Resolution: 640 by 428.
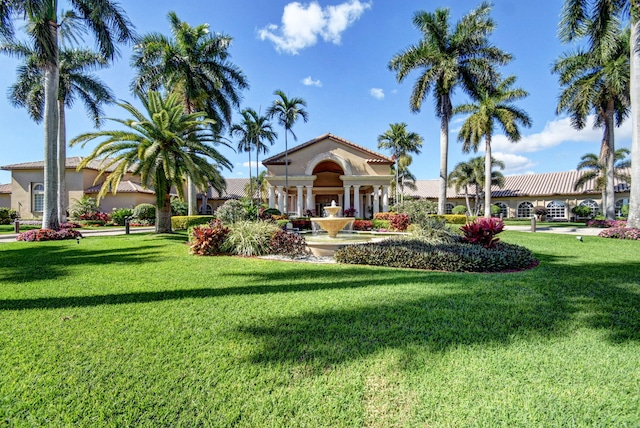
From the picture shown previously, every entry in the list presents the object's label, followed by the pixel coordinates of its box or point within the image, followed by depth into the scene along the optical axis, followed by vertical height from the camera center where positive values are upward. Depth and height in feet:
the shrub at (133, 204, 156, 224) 83.06 +0.59
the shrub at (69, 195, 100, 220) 87.94 +1.97
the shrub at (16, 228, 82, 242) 43.52 -3.14
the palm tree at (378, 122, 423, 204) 122.02 +29.81
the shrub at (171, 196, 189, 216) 94.32 +1.91
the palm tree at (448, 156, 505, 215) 132.67 +16.94
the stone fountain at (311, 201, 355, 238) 39.33 -1.21
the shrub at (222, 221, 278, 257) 31.94 -2.92
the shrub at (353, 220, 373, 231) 65.00 -2.67
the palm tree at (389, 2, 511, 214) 69.36 +37.64
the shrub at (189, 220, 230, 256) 31.50 -2.81
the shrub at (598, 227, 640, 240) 44.86 -3.37
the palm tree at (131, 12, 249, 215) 67.15 +35.24
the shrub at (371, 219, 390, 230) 62.54 -2.41
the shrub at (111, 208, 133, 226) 83.61 -0.49
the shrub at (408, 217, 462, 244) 33.16 -2.43
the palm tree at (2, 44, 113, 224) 72.18 +32.63
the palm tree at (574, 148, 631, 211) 106.11 +16.73
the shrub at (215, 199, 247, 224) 42.57 +0.10
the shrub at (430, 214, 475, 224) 68.74 -1.53
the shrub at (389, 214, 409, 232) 58.44 -1.86
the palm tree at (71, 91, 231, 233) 45.93 +10.42
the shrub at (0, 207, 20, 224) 85.06 -0.06
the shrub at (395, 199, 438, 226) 49.77 +0.88
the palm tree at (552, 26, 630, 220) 62.80 +27.19
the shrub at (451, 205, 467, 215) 127.77 +1.06
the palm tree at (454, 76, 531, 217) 81.20 +26.91
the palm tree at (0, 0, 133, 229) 38.58 +26.17
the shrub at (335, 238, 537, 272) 23.93 -3.74
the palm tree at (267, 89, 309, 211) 84.74 +29.56
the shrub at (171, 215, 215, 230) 62.80 -1.52
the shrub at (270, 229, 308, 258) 31.96 -3.37
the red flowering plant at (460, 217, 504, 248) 28.66 -1.88
